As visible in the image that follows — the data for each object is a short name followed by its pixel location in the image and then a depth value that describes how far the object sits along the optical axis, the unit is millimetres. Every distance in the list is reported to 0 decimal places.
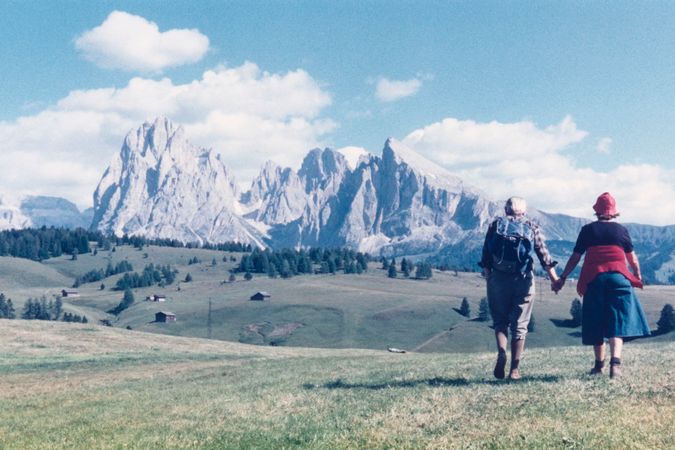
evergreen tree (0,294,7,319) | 189575
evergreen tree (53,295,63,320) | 189425
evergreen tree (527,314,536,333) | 173725
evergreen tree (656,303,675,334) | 146750
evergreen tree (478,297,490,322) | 191062
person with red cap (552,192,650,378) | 13484
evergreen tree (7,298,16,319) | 190750
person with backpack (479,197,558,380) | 14078
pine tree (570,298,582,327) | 179088
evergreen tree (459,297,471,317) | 196250
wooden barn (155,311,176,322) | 189125
